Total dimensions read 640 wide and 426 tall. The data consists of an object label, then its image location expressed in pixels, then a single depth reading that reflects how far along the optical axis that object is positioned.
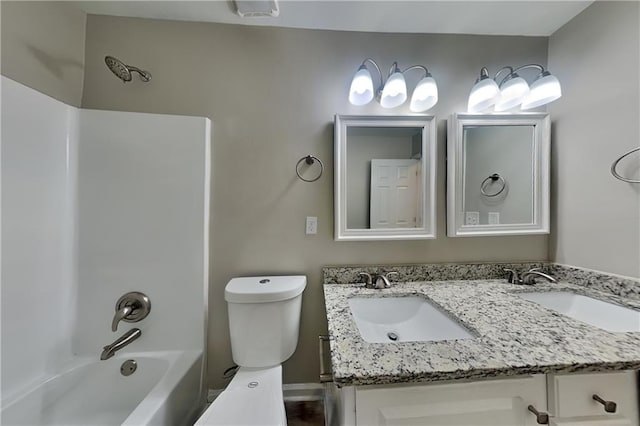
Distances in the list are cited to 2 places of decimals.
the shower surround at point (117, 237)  1.12
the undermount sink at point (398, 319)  1.05
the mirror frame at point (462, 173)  1.35
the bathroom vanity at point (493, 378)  0.64
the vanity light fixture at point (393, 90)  1.25
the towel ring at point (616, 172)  1.05
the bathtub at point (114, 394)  0.96
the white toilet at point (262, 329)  1.11
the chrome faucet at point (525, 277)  1.30
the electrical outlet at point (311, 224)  1.37
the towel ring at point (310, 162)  1.36
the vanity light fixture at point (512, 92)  1.23
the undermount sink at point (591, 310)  0.98
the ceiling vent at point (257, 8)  1.17
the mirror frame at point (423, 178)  1.32
